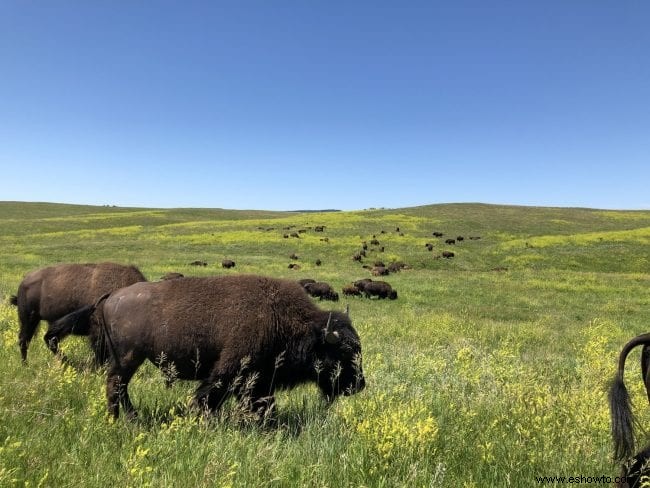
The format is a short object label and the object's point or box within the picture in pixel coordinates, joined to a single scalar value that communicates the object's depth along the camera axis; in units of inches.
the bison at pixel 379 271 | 1177.4
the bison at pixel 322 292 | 853.8
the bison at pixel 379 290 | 885.2
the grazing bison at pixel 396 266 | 1250.3
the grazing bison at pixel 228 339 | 196.7
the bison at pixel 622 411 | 146.8
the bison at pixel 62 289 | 310.8
